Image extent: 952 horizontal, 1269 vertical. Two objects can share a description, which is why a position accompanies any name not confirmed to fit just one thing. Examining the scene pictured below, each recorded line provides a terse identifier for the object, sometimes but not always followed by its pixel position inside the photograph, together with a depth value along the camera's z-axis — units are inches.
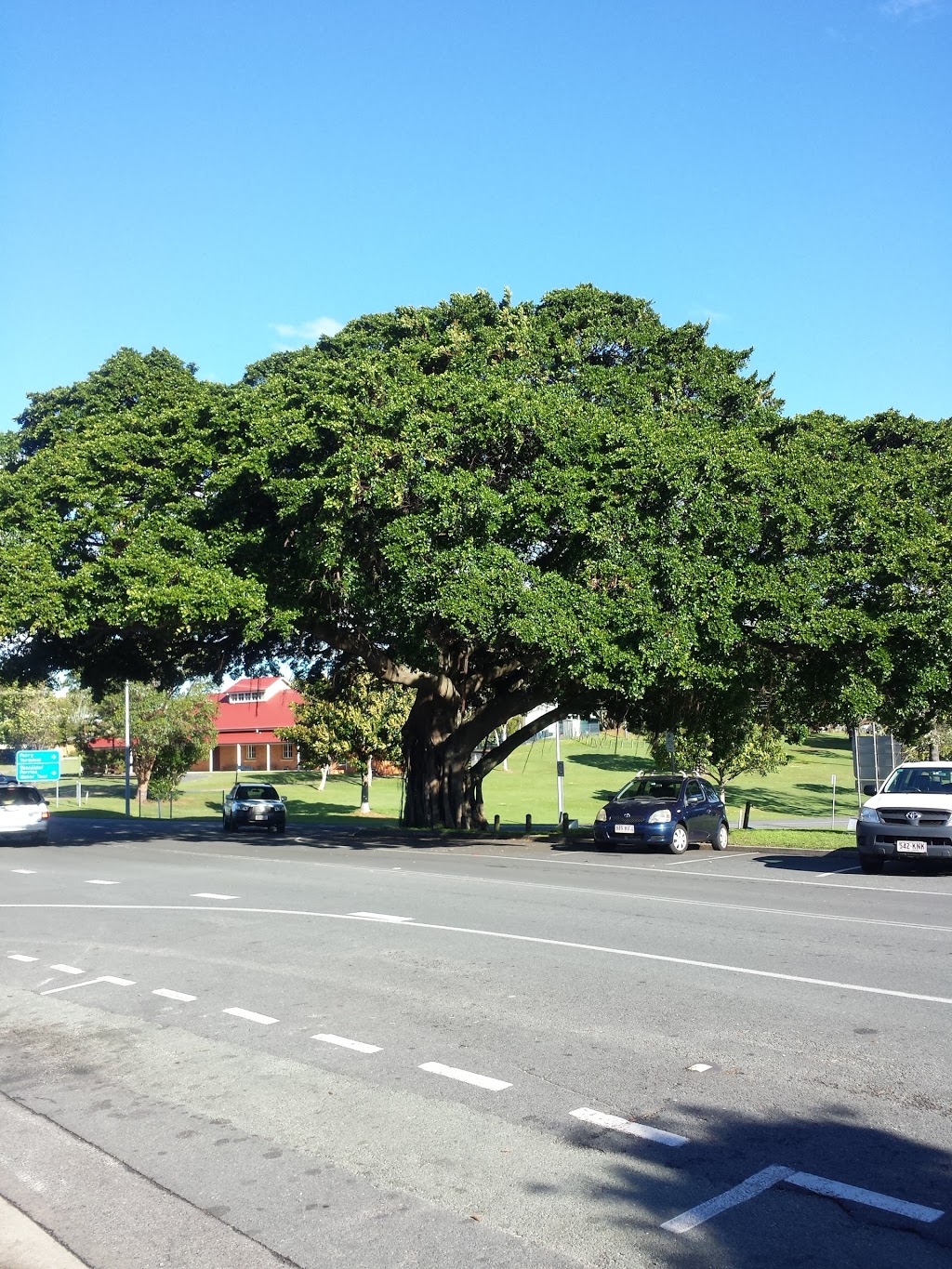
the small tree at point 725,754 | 1492.4
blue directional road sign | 2016.5
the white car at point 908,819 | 650.2
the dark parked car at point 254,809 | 1302.9
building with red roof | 3309.5
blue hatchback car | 861.2
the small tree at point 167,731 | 2156.7
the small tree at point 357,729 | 1982.0
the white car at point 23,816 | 1067.9
